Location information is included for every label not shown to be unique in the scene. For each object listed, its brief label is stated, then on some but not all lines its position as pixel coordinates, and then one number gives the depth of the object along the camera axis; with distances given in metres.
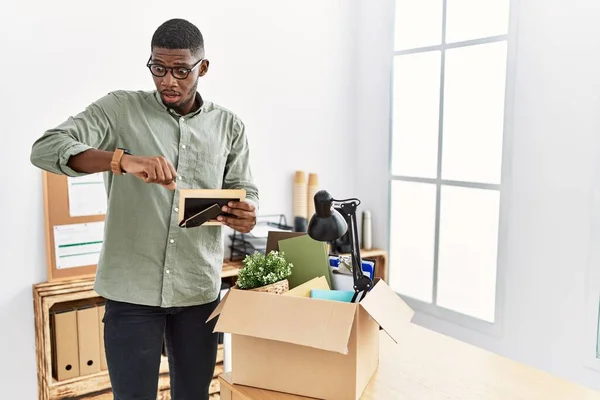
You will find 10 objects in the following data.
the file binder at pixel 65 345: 2.45
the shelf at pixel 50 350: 2.42
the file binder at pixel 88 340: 2.49
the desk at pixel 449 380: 1.37
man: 1.60
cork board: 2.52
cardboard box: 1.26
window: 2.92
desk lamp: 1.30
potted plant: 1.41
